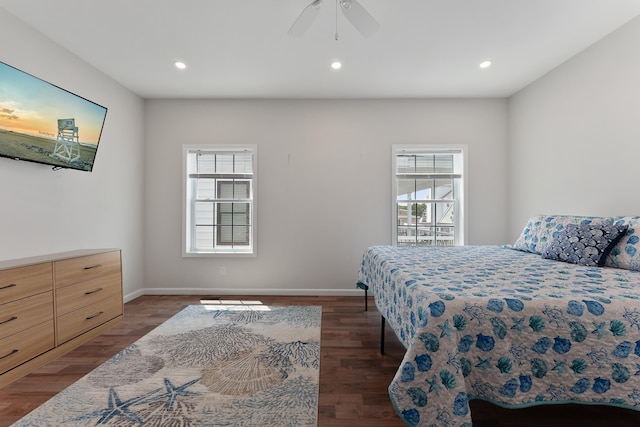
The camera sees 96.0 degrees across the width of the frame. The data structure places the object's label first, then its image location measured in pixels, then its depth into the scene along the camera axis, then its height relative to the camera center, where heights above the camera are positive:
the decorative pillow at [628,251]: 1.94 -0.25
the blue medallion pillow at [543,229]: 2.42 -0.13
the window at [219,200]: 4.02 +0.21
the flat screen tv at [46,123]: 2.13 +0.78
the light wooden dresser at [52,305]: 1.91 -0.70
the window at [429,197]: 4.02 +0.26
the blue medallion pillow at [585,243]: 2.06 -0.21
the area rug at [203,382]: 1.57 -1.09
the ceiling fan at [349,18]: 1.82 +1.31
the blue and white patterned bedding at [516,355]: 1.17 -0.58
